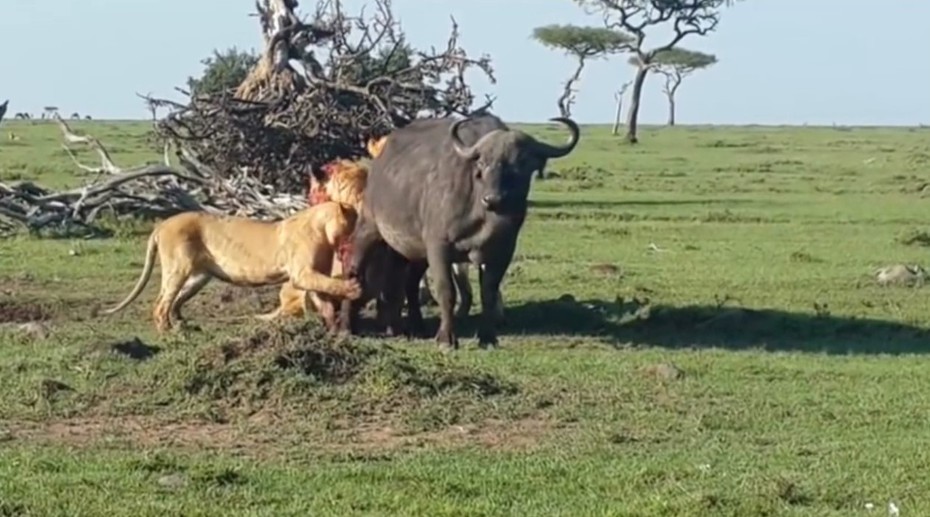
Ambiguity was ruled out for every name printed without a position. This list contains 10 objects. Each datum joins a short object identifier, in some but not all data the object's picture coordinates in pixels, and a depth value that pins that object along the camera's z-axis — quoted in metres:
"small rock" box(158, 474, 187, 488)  7.42
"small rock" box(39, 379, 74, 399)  9.53
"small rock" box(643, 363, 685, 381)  10.77
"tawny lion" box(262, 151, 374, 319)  13.36
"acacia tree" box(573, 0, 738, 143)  54.06
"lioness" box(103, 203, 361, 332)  12.85
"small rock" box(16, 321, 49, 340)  12.02
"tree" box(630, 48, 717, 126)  69.94
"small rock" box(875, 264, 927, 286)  16.62
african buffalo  12.26
